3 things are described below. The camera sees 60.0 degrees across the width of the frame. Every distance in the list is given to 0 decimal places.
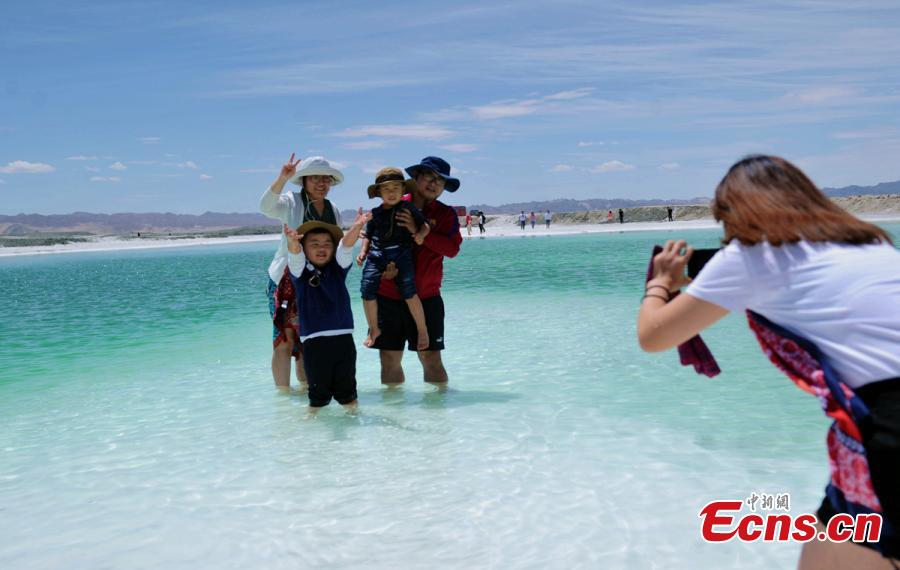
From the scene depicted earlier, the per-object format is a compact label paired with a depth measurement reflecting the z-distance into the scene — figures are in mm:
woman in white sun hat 5953
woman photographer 1912
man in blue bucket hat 6066
